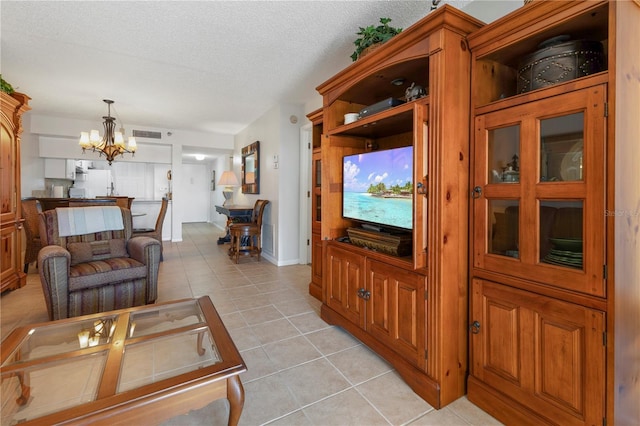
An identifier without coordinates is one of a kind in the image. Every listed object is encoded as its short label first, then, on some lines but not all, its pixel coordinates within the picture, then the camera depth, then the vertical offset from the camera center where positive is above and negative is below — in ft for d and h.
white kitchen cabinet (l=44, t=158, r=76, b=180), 19.12 +2.50
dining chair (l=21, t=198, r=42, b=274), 13.34 -1.08
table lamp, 19.84 +1.72
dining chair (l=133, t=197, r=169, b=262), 14.96 -1.30
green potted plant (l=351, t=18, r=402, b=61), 6.72 +3.92
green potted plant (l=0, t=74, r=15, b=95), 10.09 +4.14
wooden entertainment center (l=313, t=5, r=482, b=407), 5.06 -0.46
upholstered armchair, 7.63 -1.69
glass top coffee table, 3.41 -2.25
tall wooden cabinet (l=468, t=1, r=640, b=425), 3.79 -0.23
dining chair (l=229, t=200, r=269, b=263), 15.67 -1.48
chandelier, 14.40 +3.26
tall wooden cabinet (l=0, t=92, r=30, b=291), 10.23 +0.52
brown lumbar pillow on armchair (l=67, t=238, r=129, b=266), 9.05 -1.41
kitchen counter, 13.31 +0.19
